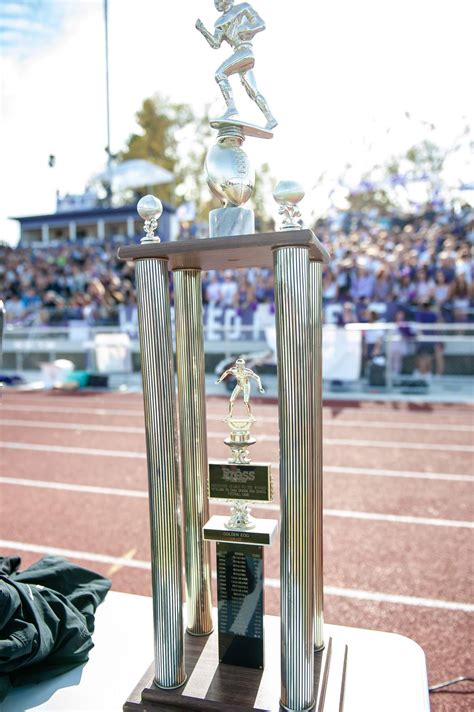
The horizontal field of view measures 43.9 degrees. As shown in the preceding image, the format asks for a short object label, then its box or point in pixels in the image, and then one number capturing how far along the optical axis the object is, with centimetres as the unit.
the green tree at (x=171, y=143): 3575
